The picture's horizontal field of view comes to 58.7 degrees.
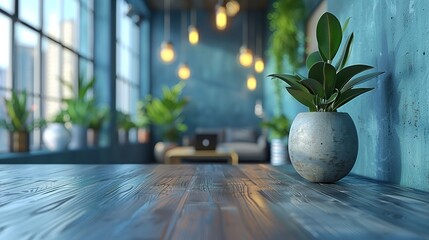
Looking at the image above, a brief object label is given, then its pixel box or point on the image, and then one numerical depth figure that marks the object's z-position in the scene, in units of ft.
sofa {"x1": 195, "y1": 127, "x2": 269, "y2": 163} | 22.41
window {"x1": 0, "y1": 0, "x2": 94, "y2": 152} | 11.10
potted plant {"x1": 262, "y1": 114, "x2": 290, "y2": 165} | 16.69
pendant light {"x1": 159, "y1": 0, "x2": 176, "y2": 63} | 27.34
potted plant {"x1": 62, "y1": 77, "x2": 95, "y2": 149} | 13.58
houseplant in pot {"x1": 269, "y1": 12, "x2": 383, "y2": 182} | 3.09
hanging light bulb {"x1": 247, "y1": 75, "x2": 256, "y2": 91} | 24.57
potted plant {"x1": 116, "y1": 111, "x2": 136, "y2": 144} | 20.79
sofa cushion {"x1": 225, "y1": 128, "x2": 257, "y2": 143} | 25.61
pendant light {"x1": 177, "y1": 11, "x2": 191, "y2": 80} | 28.37
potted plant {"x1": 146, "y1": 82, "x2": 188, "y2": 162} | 25.95
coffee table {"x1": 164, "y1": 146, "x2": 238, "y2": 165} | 14.84
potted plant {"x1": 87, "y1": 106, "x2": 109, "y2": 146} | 15.72
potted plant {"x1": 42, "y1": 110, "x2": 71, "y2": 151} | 12.49
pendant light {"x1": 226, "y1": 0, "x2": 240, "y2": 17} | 15.62
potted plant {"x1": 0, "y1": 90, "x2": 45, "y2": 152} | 10.01
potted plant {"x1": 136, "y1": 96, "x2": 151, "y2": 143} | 25.46
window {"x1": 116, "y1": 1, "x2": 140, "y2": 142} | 22.50
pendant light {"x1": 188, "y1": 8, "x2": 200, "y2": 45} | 17.21
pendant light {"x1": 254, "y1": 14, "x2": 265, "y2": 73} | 28.25
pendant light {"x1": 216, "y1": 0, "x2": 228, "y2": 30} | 13.64
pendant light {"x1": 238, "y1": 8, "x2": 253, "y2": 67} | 19.75
